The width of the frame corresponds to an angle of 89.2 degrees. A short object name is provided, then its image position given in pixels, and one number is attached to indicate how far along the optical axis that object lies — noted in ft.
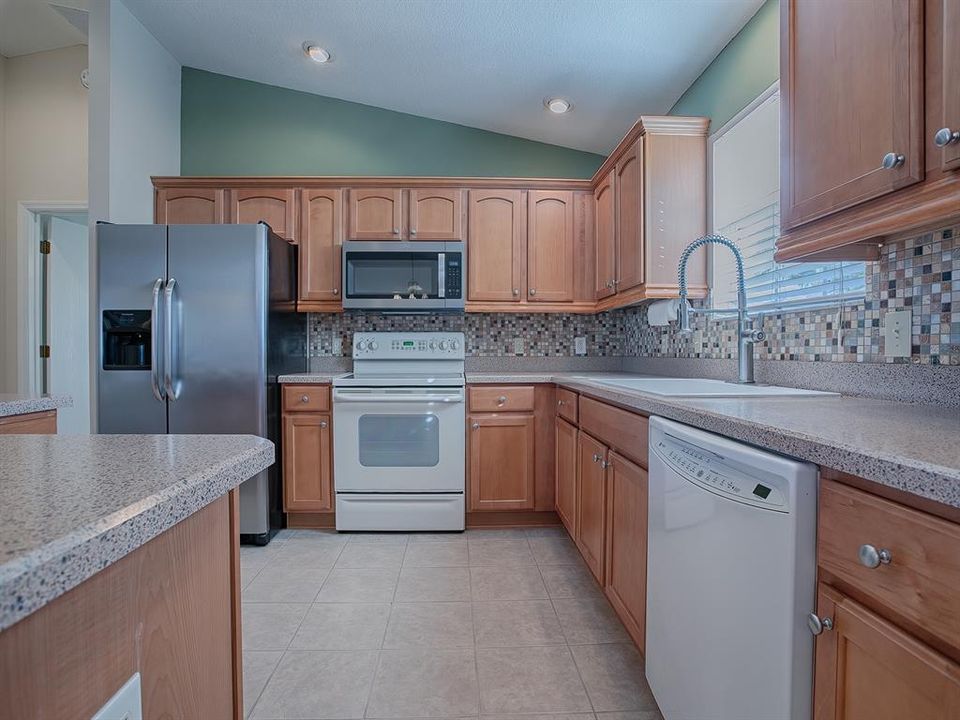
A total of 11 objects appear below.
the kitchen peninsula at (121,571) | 1.15
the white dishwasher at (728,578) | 2.59
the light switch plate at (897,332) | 4.19
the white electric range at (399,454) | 8.95
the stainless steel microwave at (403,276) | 9.61
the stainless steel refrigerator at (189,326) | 8.28
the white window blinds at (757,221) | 5.46
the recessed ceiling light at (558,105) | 9.39
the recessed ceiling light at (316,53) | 9.23
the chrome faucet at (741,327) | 5.77
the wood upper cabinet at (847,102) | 3.07
